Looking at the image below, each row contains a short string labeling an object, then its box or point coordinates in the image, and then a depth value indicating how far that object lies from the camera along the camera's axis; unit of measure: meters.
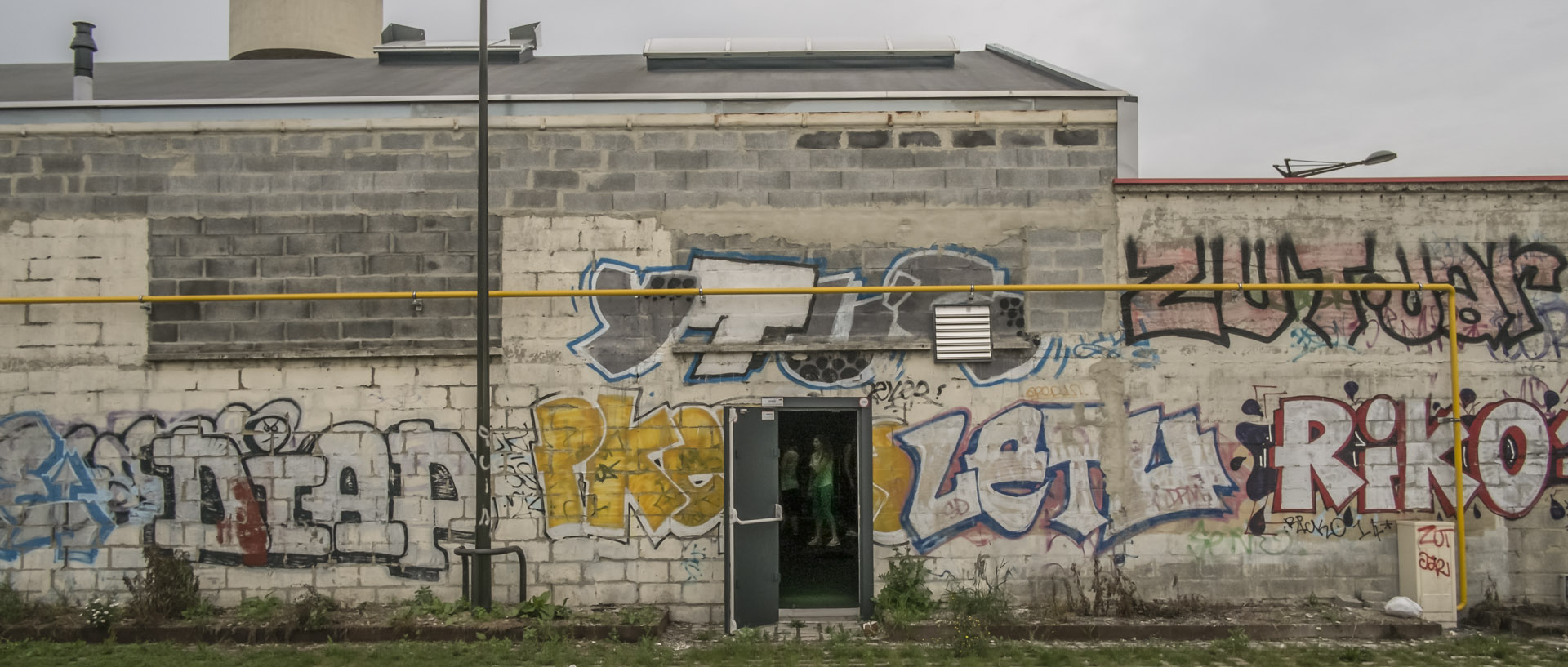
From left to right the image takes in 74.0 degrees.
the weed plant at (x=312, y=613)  8.26
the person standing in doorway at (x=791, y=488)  9.27
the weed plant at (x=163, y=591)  8.53
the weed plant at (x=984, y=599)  8.42
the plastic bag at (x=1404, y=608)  8.53
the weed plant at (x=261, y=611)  8.47
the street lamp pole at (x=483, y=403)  8.48
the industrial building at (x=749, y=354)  8.96
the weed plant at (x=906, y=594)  8.58
